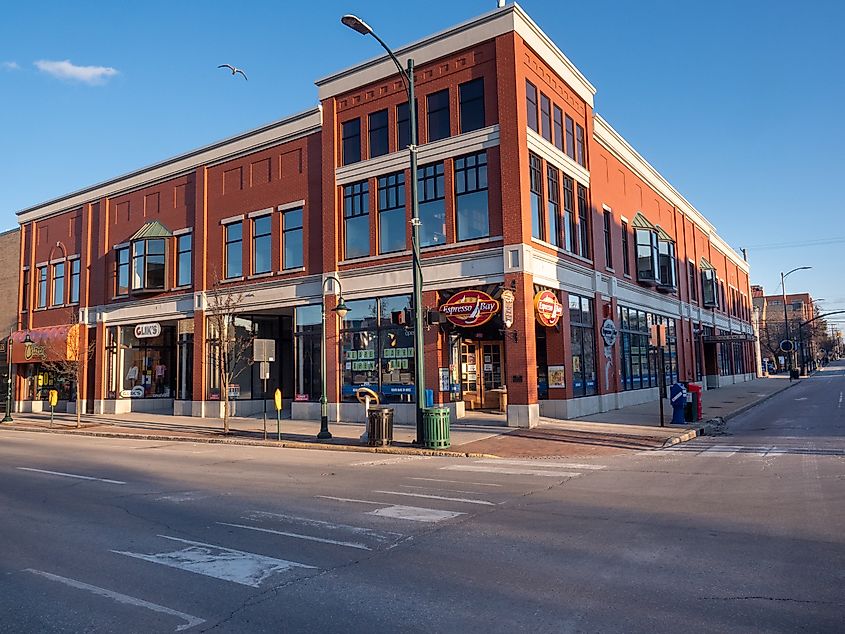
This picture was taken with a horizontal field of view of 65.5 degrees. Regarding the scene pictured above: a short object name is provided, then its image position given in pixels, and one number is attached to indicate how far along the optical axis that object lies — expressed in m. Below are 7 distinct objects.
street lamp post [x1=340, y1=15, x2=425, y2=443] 16.59
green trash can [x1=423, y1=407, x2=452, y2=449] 16.02
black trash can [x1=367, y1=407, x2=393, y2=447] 16.78
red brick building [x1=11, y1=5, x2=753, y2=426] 21.66
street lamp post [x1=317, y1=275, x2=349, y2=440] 18.72
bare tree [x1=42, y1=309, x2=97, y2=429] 31.45
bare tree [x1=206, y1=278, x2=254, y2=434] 24.80
